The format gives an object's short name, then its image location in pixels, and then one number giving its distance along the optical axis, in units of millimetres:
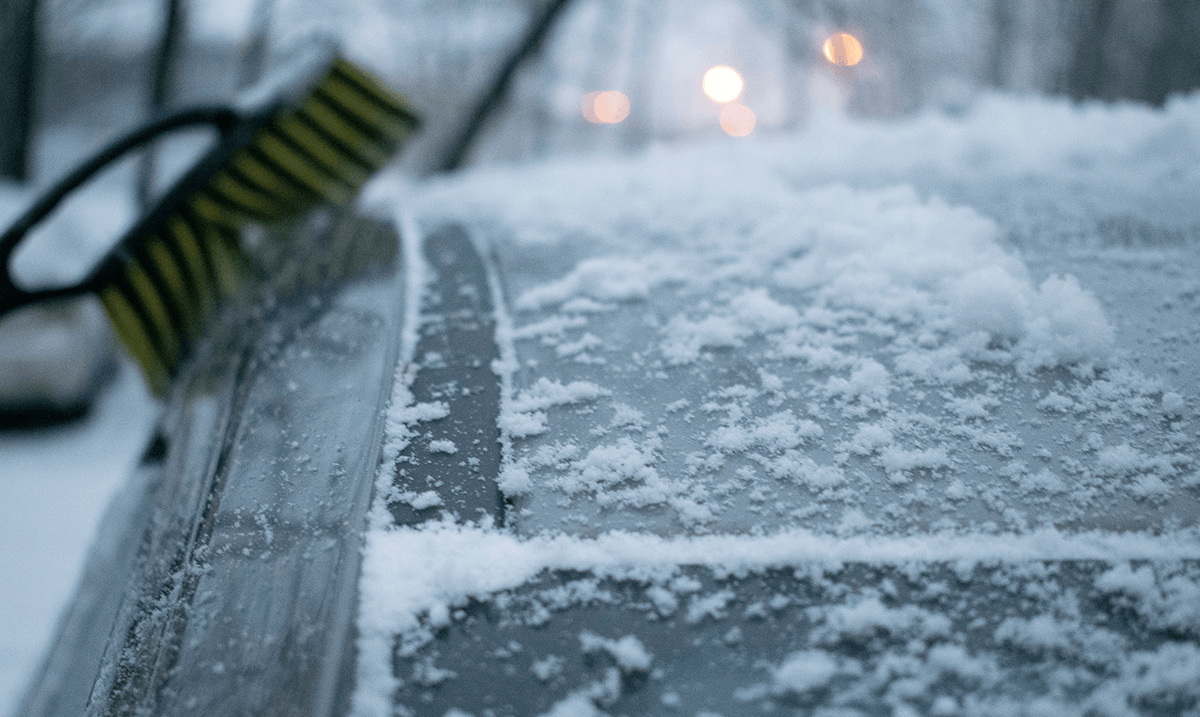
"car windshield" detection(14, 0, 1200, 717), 962
